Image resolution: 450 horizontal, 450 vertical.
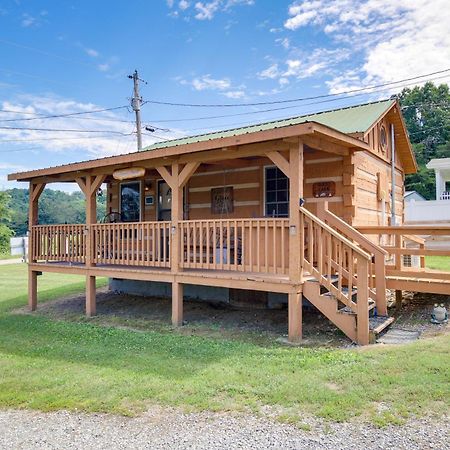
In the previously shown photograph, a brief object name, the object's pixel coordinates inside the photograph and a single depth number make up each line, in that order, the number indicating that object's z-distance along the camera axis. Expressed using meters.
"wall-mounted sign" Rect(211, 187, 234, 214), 9.35
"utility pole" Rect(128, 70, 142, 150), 20.48
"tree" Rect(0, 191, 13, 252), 41.50
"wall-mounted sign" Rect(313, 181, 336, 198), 7.88
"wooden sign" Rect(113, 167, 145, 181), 8.20
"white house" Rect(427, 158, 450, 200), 19.70
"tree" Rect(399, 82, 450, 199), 31.86
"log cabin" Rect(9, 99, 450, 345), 5.99
